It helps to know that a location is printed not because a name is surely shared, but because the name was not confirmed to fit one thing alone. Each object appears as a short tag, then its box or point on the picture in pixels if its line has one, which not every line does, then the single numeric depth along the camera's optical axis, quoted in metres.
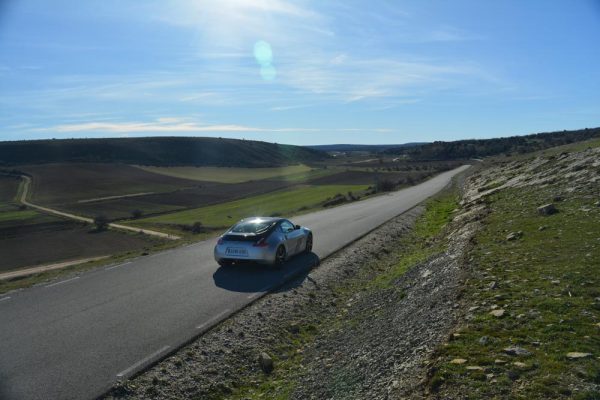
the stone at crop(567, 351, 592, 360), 4.45
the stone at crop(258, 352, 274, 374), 6.58
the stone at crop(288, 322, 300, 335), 8.07
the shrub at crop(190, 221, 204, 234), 38.92
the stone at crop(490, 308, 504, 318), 5.80
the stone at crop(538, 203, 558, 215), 12.21
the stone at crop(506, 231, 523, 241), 10.45
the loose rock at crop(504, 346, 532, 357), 4.72
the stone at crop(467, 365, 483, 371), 4.56
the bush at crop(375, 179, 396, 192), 51.03
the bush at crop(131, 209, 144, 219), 55.34
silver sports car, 11.49
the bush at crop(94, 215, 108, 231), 46.28
